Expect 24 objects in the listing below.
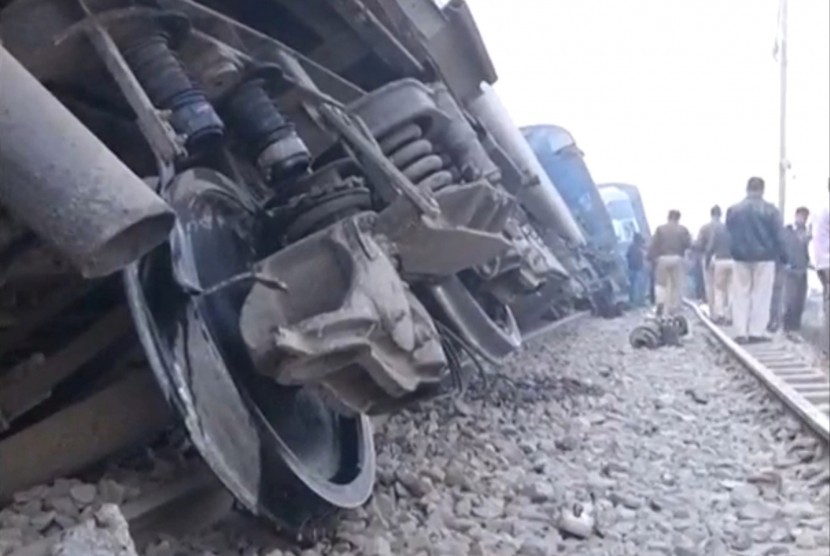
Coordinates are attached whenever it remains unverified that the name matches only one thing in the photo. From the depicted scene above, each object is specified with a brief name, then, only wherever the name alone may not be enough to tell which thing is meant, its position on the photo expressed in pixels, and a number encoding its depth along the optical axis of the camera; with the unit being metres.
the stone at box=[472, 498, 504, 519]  3.29
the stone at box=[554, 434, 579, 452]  4.45
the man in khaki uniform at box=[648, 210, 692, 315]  11.23
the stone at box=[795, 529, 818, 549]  3.21
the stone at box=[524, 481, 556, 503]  3.54
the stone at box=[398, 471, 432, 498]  3.32
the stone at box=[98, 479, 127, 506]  2.42
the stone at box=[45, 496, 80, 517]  2.29
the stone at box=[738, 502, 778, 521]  3.53
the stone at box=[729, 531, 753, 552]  3.17
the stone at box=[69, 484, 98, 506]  2.35
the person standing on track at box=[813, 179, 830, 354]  8.36
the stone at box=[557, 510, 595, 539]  3.18
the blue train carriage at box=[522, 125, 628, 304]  12.28
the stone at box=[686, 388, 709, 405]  6.07
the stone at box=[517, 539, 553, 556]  2.96
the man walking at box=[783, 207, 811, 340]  10.36
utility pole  16.88
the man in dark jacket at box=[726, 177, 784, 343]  9.15
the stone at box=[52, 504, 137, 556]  1.83
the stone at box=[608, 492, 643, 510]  3.57
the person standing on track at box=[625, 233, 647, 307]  14.80
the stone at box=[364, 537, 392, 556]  2.71
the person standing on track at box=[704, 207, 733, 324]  10.41
